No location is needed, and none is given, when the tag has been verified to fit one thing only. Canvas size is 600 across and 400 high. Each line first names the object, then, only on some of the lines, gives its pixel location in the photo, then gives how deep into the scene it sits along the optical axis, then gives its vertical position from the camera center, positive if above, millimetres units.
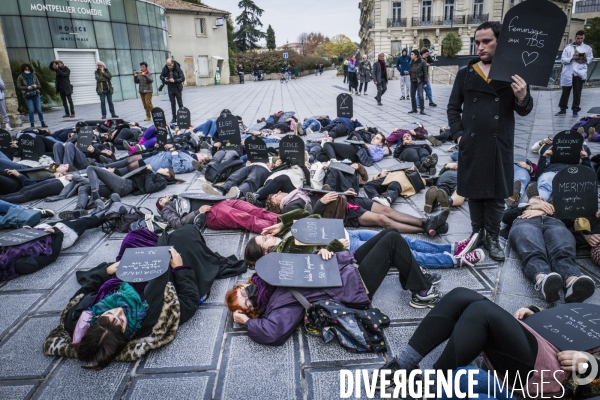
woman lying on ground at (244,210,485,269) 3527 -1601
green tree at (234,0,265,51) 58500 +7395
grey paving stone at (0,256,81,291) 3910 -1817
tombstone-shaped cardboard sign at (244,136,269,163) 6723 -1112
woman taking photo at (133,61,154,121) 12586 -39
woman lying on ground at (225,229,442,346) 2920 -1595
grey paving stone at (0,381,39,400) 2588 -1875
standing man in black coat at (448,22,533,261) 3363 -506
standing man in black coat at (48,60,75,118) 13805 +259
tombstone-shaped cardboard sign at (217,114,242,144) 8219 -943
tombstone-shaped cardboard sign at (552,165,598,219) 3793 -1134
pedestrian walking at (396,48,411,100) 15367 +88
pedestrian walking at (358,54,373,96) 20048 +192
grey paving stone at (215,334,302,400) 2525 -1859
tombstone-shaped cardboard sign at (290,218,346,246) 3463 -1300
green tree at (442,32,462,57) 33312 +2080
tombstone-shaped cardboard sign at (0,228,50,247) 4147 -1487
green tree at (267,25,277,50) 64562 +6078
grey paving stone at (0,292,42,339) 3365 -1836
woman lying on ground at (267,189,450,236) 4561 -1574
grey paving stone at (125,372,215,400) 2533 -1866
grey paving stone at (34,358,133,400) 2568 -1871
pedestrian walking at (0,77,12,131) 11566 -590
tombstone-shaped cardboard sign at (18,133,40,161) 8016 -1134
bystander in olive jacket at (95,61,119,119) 13398 +9
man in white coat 9750 +71
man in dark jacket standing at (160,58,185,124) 12203 +110
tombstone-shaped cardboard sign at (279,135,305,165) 6090 -1051
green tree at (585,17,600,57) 32688 +2436
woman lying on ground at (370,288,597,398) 2180 -1483
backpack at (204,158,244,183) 6859 -1465
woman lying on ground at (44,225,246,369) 2711 -1608
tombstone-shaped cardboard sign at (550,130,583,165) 5082 -991
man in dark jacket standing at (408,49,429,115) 12420 -101
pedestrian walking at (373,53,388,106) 15578 +8
